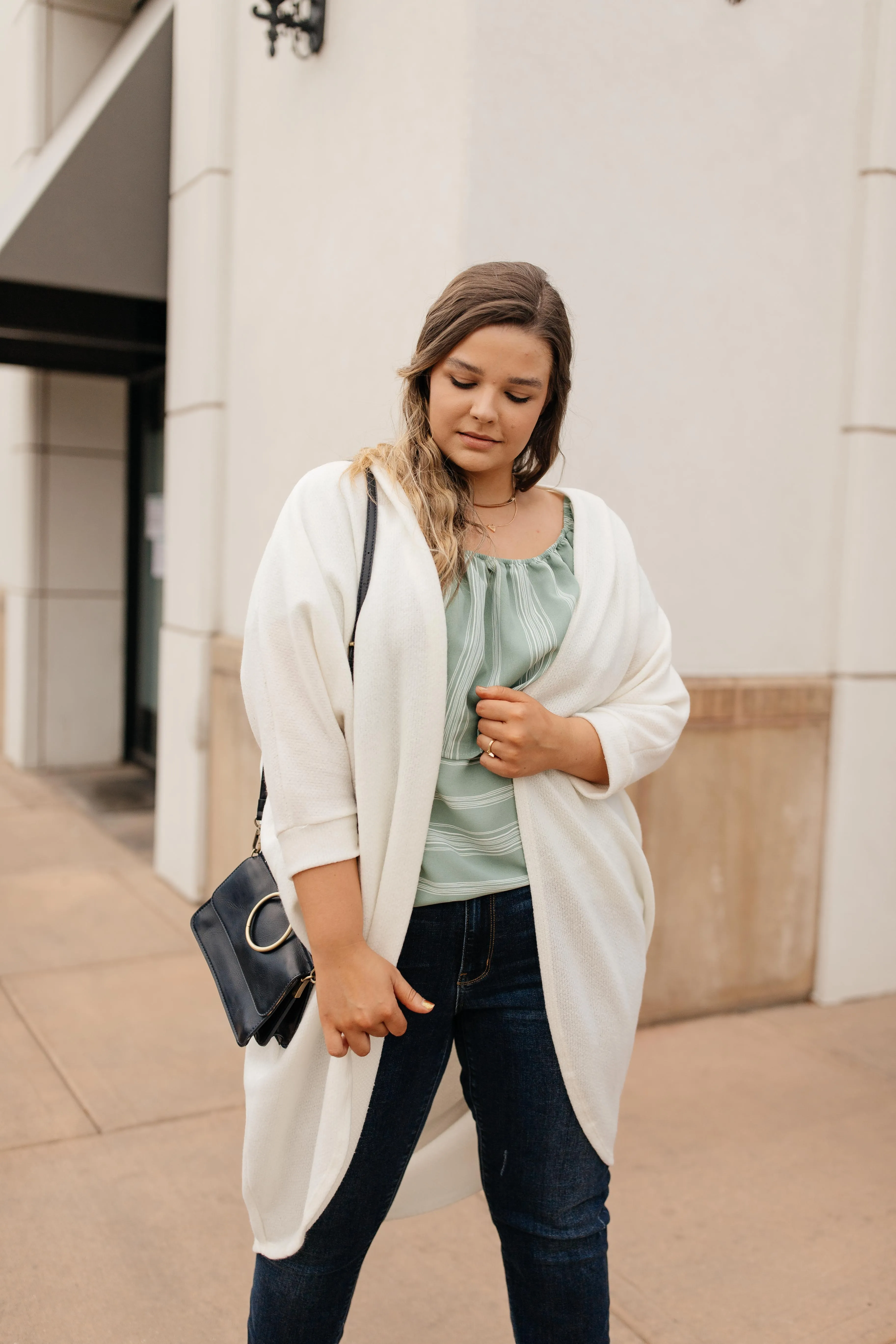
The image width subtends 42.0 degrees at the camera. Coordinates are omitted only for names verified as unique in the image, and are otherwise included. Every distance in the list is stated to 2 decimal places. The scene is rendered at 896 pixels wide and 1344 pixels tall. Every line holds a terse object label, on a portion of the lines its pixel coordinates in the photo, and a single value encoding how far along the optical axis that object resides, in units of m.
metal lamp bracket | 4.03
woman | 1.64
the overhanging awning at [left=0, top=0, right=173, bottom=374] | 5.04
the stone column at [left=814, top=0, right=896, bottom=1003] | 4.05
